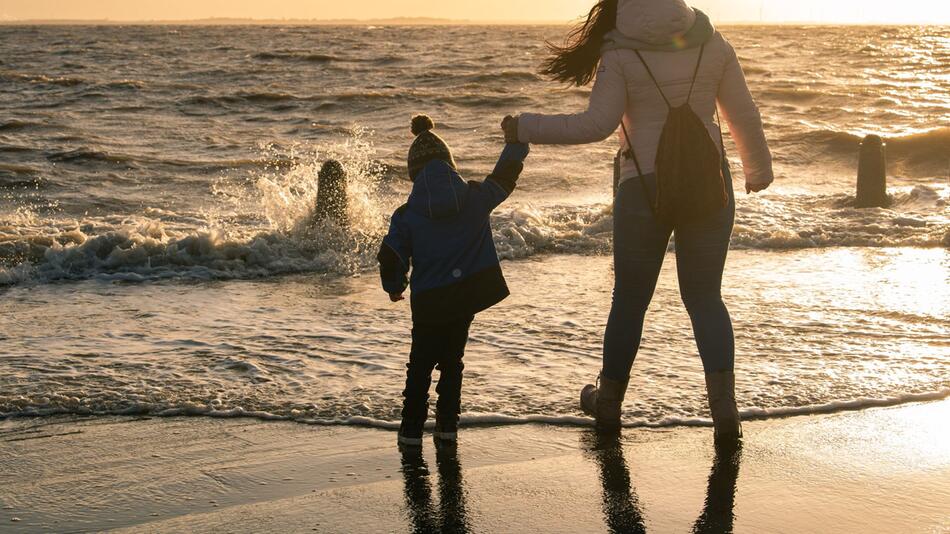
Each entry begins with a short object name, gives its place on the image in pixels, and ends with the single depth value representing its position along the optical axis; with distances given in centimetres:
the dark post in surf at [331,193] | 1245
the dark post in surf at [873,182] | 1456
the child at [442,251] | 465
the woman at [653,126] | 446
